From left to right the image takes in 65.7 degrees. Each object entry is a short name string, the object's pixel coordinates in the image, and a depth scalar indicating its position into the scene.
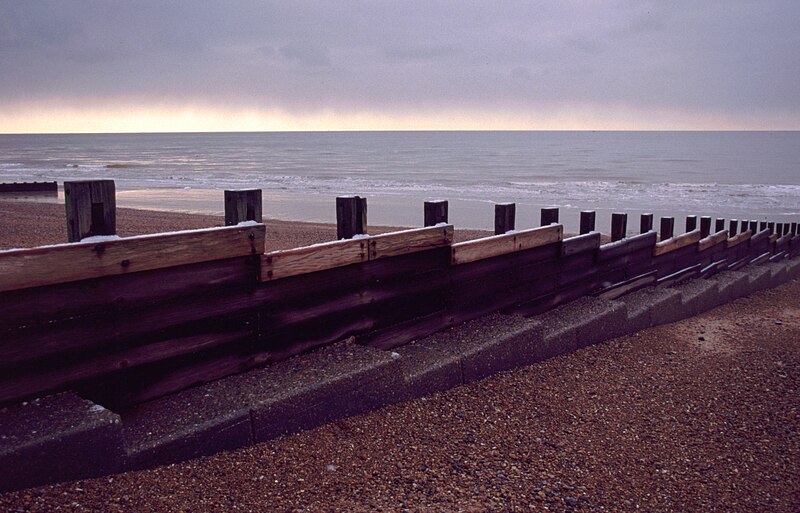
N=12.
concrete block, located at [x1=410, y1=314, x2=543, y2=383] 4.88
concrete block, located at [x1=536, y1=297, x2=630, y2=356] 5.75
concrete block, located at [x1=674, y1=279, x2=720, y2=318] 8.15
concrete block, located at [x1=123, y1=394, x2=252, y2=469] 3.19
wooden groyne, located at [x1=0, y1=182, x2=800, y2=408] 3.06
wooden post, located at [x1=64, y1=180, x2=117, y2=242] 3.16
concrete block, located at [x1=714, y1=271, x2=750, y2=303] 9.37
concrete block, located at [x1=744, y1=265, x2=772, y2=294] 10.52
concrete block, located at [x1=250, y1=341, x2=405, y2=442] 3.65
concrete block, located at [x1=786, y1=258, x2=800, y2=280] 12.30
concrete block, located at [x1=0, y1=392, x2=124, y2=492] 2.77
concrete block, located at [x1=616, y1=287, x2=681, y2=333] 6.96
